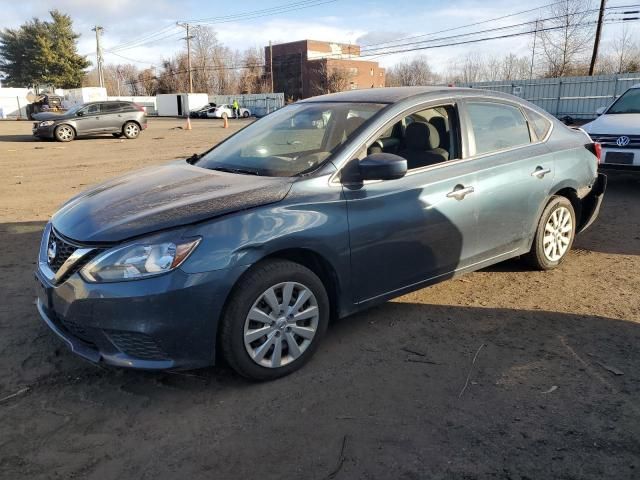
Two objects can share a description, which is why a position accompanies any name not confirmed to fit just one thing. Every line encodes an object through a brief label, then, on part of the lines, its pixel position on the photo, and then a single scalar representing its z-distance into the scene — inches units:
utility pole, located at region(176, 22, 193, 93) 2645.7
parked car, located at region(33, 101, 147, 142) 823.7
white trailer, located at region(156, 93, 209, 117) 2300.7
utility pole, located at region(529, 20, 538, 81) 1601.3
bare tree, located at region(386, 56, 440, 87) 2987.2
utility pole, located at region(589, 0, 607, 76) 1261.1
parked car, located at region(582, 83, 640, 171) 324.5
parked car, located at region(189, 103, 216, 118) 2081.7
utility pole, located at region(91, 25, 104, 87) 2605.8
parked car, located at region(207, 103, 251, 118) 1999.3
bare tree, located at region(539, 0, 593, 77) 1572.3
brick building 3124.5
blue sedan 114.0
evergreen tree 2709.2
